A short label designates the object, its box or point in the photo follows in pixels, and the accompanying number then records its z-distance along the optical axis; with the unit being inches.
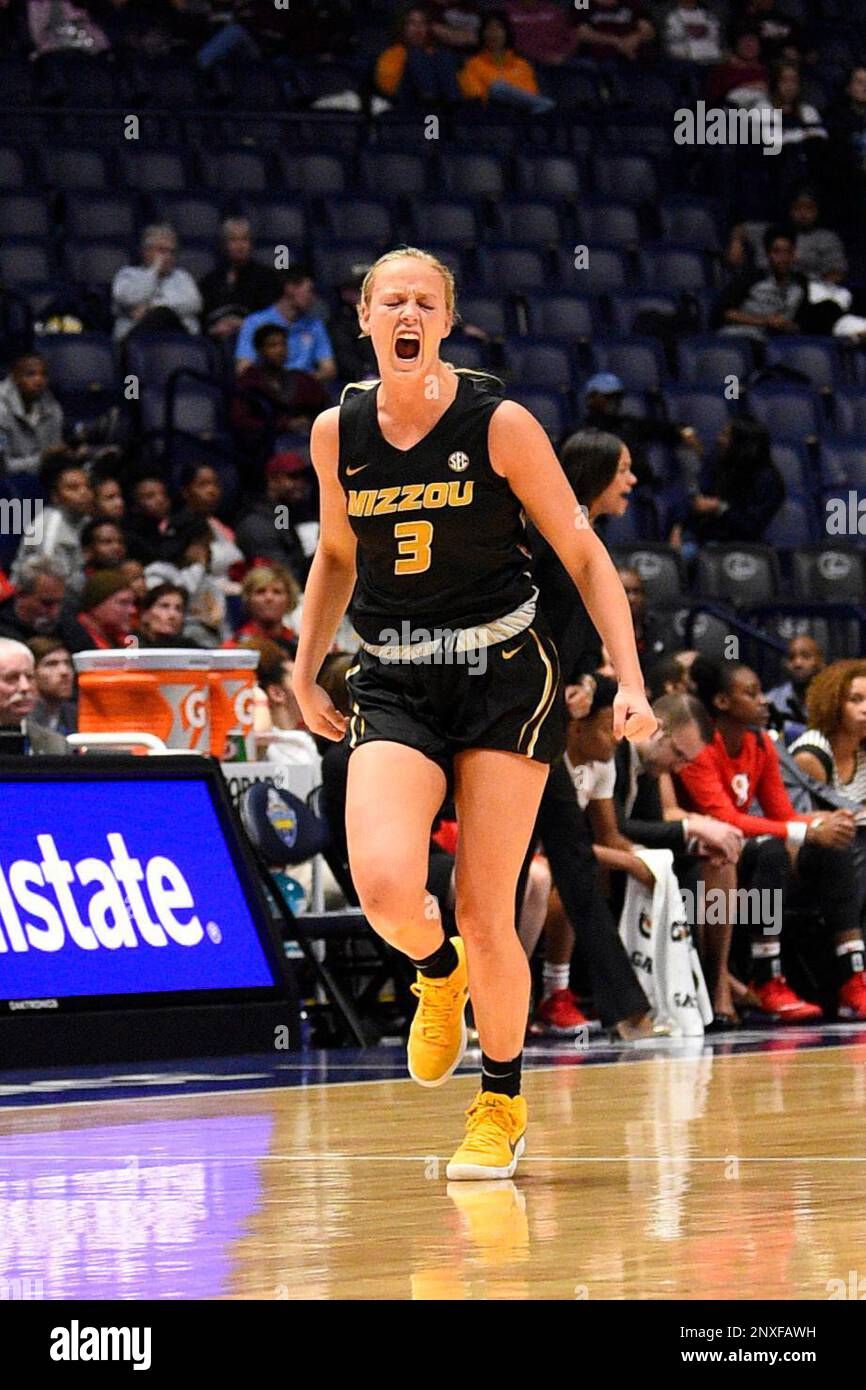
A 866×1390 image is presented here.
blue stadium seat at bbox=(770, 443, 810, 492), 615.8
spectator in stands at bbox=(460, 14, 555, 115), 705.0
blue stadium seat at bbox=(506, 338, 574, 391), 612.7
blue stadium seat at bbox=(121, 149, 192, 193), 621.6
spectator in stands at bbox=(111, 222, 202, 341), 569.9
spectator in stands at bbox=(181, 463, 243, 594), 502.3
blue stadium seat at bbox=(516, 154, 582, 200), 684.1
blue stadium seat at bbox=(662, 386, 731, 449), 624.1
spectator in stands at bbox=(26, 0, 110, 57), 652.5
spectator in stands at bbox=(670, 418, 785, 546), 575.2
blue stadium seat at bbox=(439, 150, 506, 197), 671.8
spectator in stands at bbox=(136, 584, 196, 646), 417.1
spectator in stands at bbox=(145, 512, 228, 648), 447.8
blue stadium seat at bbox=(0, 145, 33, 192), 603.4
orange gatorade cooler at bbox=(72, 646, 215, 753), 353.7
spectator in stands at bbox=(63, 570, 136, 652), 416.8
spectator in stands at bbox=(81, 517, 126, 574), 451.5
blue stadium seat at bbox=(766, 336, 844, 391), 662.5
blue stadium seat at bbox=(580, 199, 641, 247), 681.0
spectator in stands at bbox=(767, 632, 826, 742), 491.2
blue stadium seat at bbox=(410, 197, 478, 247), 642.8
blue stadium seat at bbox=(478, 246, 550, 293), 646.5
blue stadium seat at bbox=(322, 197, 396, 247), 631.8
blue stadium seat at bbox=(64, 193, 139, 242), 595.5
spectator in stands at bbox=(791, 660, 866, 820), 433.7
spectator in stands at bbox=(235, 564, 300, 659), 448.5
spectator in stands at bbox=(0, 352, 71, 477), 509.0
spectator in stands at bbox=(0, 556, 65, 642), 422.3
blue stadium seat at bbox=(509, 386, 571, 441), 576.1
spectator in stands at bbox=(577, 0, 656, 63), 748.0
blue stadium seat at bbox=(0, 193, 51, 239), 595.5
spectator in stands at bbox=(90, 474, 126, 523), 475.8
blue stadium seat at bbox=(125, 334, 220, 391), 554.6
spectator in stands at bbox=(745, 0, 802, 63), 753.6
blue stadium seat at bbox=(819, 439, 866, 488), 622.8
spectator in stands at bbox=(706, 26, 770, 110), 726.5
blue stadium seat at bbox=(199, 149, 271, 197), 639.1
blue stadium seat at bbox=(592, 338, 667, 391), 625.0
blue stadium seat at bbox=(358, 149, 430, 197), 663.1
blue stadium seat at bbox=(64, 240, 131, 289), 588.1
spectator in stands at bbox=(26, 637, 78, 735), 385.1
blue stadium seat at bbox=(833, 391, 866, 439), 649.6
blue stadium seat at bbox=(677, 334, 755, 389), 638.5
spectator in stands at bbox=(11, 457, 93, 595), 466.3
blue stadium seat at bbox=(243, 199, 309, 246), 617.9
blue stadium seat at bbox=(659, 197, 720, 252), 700.7
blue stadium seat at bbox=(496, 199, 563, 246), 662.5
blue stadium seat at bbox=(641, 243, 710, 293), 678.5
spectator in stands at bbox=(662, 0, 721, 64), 756.0
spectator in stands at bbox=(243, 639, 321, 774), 394.6
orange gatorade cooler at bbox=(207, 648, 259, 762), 358.9
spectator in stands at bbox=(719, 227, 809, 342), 667.4
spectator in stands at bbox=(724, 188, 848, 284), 690.8
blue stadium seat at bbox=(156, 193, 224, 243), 611.2
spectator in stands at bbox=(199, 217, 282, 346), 581.6
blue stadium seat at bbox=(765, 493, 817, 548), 598.9
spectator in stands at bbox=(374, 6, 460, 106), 692.1
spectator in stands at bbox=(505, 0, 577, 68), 735.7
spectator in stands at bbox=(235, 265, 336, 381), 570.9
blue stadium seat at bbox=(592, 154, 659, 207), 701.9
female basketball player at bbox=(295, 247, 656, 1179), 200.4
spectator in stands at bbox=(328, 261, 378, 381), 586.6
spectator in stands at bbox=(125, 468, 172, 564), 495.2
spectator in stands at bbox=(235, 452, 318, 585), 514.3
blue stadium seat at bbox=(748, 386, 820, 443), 636.7
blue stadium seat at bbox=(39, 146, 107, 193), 612.1
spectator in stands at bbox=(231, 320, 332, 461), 549.3
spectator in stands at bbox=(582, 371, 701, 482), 564.7
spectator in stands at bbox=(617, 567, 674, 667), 469.7
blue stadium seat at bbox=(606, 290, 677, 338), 653.3
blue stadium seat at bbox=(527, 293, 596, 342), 637.3
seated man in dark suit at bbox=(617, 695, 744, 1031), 404.2
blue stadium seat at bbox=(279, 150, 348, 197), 655.8
